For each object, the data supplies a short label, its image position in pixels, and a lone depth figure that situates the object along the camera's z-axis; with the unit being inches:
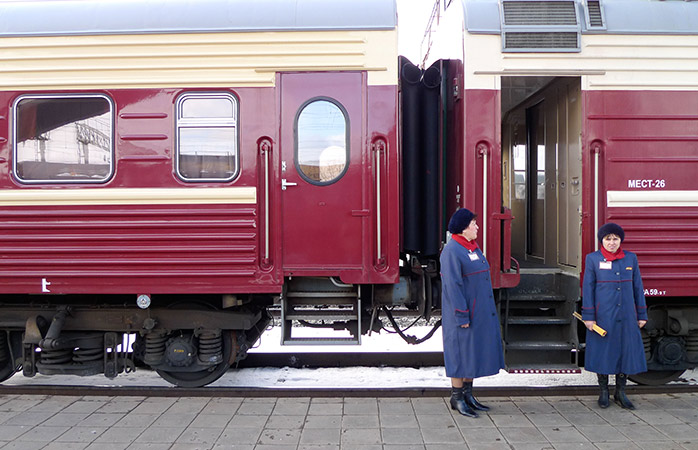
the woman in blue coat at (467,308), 159.2
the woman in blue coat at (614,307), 166.6
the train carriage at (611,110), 175.5
